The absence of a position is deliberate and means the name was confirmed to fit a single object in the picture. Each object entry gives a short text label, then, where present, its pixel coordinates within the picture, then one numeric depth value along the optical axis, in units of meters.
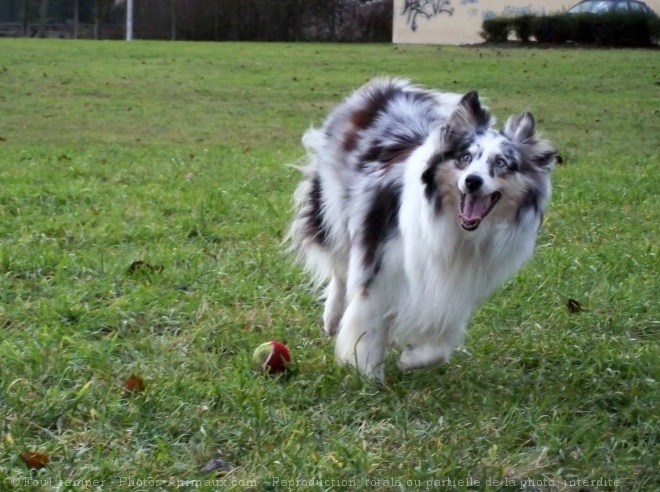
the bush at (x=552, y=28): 27.88
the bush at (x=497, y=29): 29.41
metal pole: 32.53
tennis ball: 4.23
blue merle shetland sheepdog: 4.00
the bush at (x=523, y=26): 28.61
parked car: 28.64
